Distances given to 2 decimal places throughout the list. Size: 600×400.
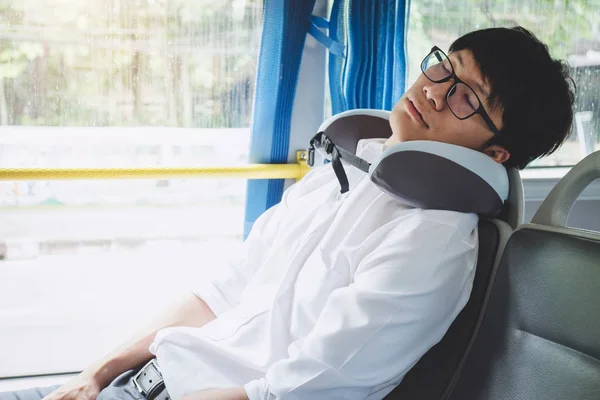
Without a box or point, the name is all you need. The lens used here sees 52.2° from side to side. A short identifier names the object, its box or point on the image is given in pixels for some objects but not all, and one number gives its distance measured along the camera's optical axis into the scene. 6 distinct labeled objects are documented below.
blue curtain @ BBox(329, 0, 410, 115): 2.02
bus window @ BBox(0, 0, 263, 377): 2.04
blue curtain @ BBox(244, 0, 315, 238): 2.00
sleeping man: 1.13
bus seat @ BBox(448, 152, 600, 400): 1.04
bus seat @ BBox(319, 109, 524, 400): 1.25
